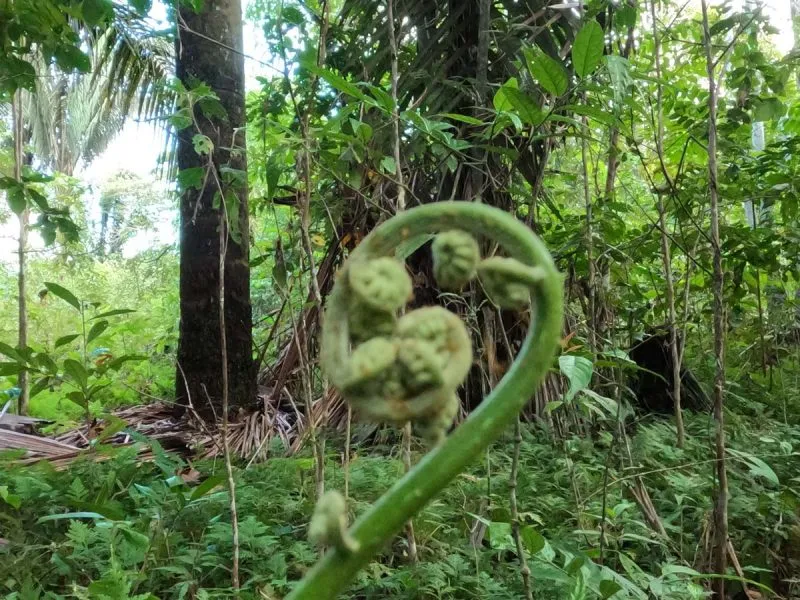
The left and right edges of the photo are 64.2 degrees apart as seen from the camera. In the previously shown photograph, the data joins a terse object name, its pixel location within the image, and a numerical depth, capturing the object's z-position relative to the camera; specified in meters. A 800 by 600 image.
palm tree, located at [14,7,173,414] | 4.97
